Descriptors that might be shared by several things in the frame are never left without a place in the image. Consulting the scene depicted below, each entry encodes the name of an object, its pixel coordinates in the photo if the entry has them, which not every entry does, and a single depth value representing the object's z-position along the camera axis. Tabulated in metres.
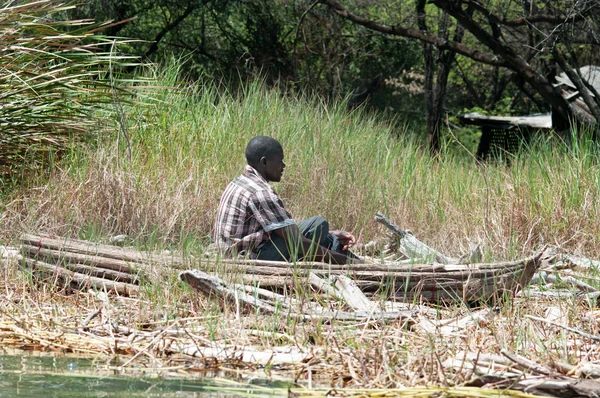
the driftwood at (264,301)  8.21
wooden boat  9.22
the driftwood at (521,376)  6.16
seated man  10.63
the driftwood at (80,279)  9.86
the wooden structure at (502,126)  27.12
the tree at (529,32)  20.81
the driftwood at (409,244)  11.84
